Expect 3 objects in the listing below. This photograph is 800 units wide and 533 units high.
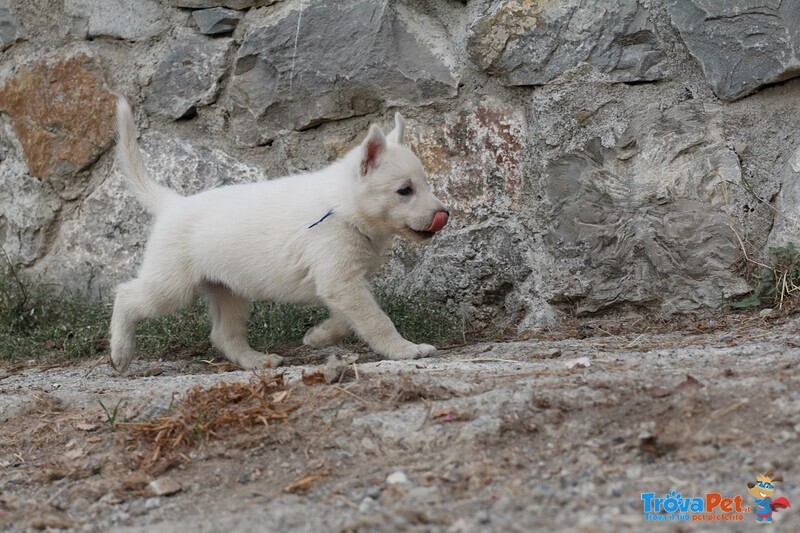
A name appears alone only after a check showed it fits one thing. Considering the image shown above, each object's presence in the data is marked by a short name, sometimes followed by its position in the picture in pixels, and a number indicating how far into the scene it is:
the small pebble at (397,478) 2.28
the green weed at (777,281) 3.90
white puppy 3.95
